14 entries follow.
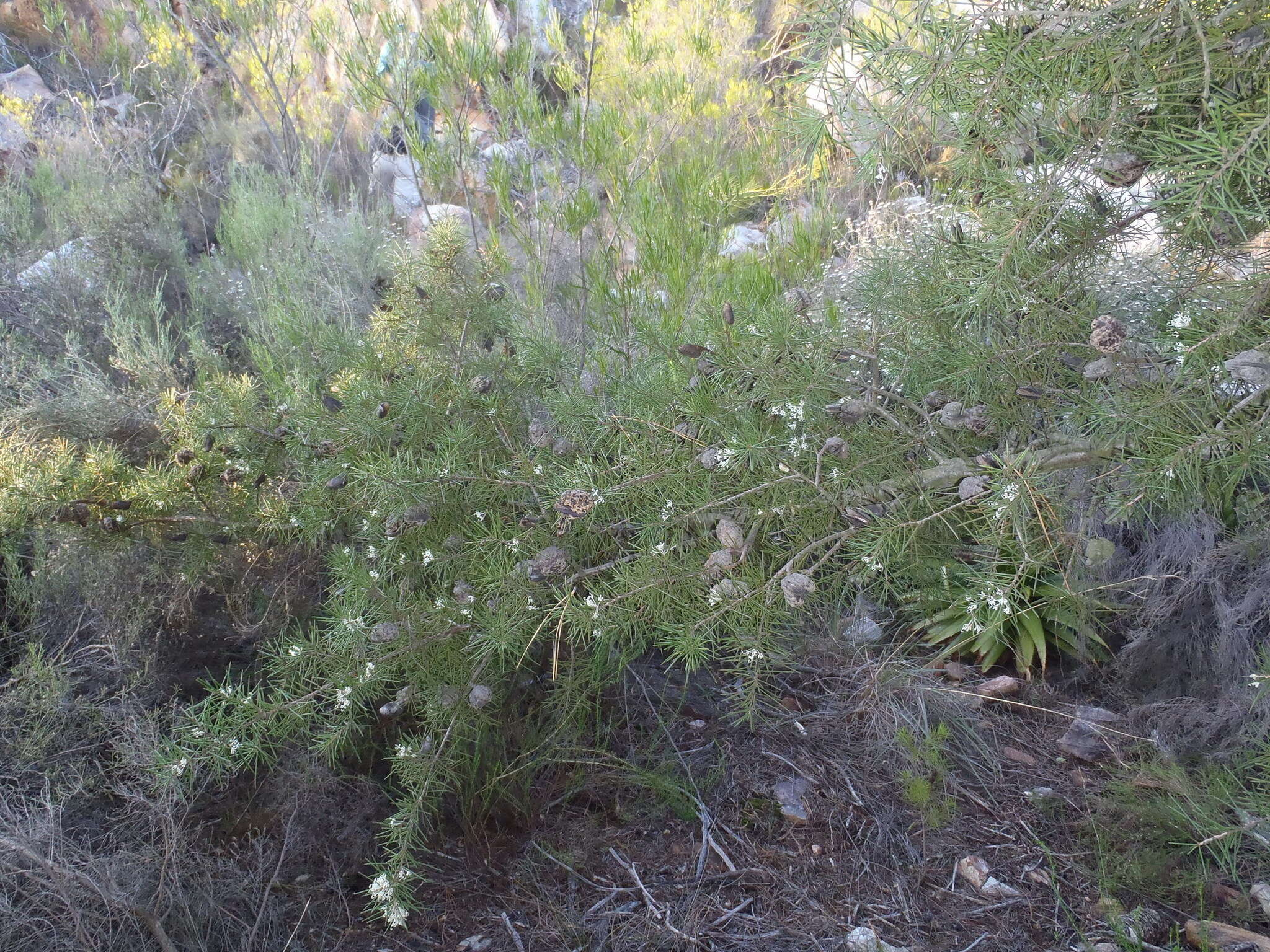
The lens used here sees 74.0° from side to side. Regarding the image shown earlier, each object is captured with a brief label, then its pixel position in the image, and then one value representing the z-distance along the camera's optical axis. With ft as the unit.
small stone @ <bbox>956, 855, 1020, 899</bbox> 6.26
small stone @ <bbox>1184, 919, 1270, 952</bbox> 5.39
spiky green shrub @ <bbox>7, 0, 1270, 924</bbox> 4.39
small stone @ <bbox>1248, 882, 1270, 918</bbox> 5.66
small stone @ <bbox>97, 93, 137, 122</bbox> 26.89
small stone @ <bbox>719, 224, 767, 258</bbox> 18.02
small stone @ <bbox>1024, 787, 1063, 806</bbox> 7.18
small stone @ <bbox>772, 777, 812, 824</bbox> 7.05
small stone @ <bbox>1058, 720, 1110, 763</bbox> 7.68
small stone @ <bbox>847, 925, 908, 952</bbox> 5.71
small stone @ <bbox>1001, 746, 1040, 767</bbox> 7.77
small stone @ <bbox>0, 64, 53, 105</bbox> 31.37
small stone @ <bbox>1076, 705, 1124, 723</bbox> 8.04
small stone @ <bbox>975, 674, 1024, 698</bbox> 8.89
